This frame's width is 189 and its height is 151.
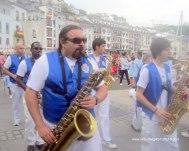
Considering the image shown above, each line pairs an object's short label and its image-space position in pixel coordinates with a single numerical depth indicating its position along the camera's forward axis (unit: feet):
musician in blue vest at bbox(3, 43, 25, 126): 13.37
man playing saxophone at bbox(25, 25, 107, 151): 6.07
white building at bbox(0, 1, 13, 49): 107.77
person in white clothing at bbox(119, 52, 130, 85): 35.00
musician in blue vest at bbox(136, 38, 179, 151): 7.52
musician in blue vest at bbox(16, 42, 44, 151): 9.52
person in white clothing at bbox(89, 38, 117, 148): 10.84
